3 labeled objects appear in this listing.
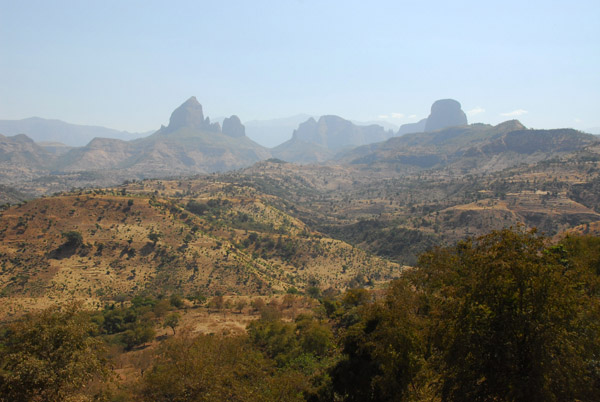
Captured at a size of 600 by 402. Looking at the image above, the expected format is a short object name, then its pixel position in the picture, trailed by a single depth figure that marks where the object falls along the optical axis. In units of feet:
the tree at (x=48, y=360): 56.75
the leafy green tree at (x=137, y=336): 143.13
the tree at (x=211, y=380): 72.33
